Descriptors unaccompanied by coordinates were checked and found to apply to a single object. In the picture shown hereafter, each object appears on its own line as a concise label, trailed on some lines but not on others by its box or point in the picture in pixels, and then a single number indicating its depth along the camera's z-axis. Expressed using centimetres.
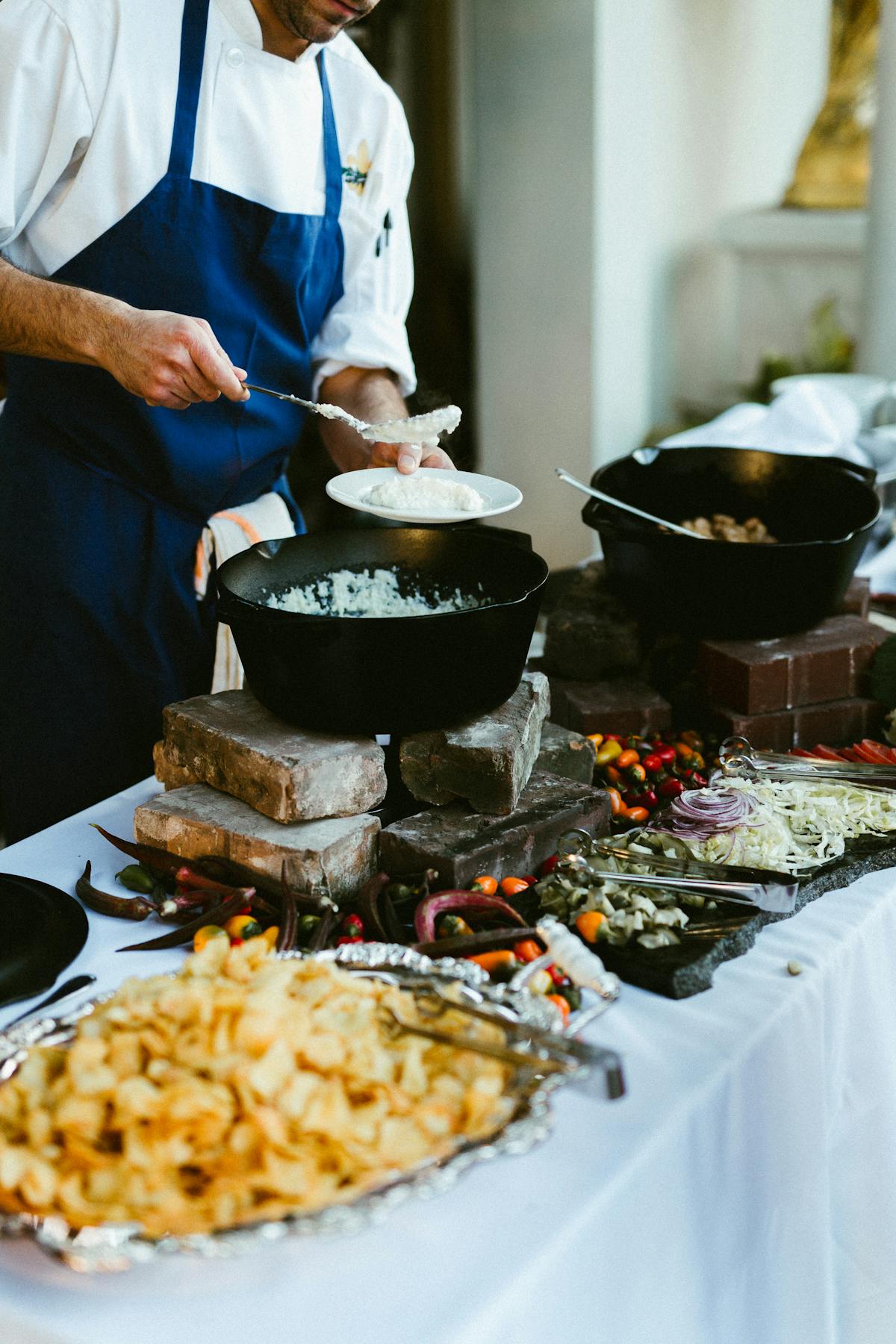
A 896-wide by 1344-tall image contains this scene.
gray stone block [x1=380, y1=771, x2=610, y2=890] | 134
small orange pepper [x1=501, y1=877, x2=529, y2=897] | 136
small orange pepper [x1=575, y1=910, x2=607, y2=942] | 122
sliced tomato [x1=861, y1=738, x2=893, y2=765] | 172
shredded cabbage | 138
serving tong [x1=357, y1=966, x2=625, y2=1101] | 86
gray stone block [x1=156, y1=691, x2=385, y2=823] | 138
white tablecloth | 82
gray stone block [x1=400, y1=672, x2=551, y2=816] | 141
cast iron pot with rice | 138
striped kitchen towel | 209
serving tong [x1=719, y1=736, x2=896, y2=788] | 160
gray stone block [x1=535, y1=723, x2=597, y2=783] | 162
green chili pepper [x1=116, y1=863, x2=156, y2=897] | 139
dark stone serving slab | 116
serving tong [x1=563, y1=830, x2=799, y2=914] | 124
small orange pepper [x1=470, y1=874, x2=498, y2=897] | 133
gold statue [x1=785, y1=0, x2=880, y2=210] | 488
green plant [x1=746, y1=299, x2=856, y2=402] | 485
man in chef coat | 180
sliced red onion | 142
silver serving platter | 75
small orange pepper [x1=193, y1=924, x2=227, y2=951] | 121
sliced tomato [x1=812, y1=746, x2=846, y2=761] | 172
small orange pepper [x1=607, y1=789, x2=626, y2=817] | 156
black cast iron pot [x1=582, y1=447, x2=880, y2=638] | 178
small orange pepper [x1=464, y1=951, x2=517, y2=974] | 114
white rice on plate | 166
